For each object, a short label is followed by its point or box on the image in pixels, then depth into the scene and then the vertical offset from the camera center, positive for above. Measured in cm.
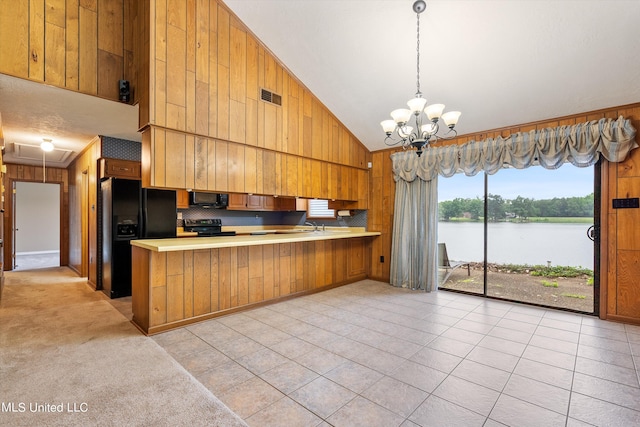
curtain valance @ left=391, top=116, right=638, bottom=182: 342 +82
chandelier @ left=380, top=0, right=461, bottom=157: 263 +86
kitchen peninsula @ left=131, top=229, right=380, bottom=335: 313 -80
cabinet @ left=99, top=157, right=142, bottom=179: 479 +71
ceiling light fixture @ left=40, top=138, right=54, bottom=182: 500 +114
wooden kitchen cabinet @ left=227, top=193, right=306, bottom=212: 600 +17
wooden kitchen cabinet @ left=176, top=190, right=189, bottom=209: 539 +21
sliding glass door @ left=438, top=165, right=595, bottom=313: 411 -35
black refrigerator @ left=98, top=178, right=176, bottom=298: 450 -15
